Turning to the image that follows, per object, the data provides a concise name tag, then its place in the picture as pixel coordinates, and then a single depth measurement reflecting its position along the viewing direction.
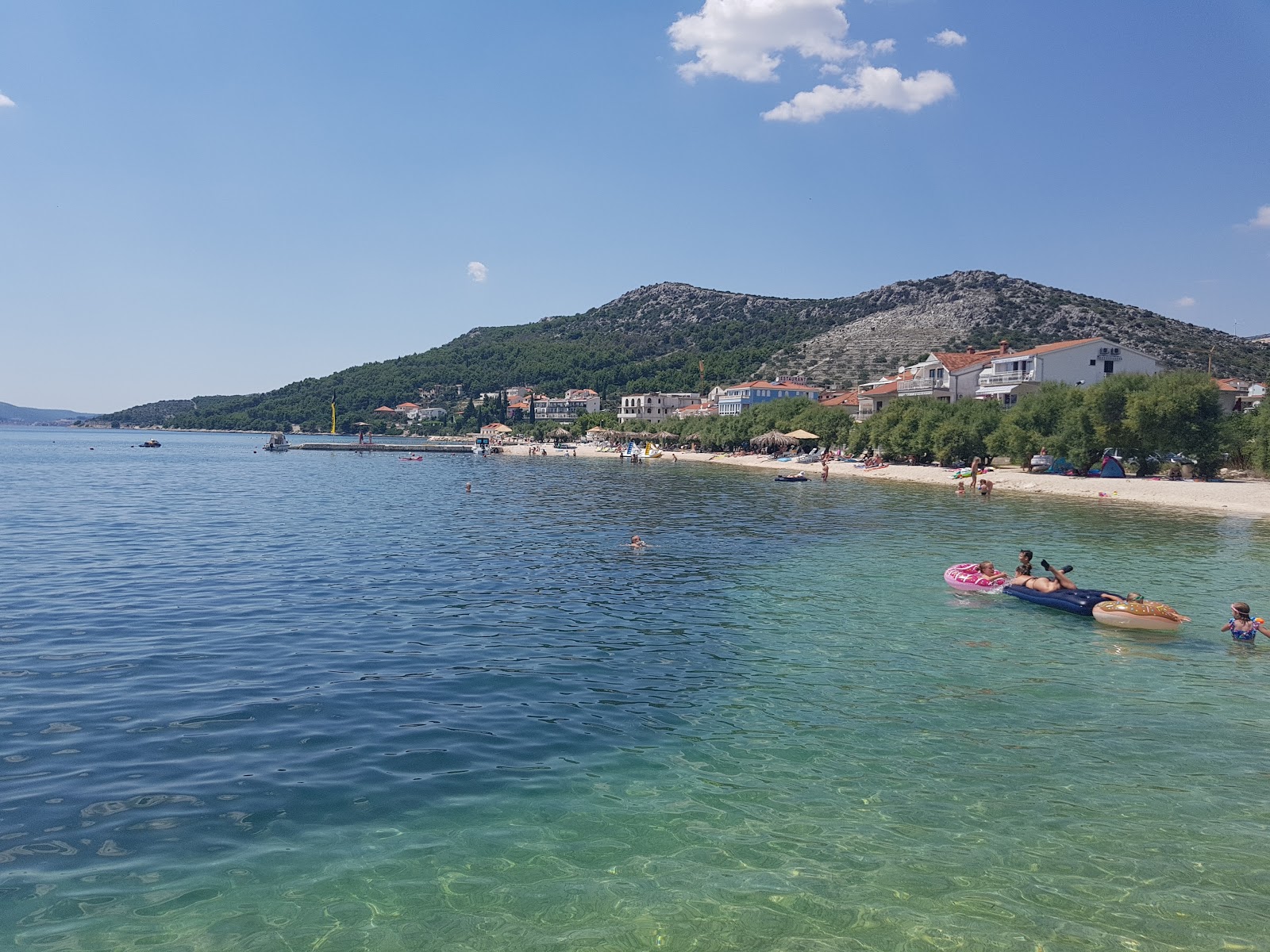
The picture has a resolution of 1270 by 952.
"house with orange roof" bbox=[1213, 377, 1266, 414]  80.14
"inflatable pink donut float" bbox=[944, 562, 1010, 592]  22.50
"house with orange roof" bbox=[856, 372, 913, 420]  104.62
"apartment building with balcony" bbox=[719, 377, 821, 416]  140.50
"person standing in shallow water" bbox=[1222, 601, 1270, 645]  17.58
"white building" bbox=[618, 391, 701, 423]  179.25
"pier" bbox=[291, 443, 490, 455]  140.62
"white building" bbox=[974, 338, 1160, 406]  83.50
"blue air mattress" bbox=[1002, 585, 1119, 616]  19.88
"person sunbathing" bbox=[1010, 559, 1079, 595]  20.78
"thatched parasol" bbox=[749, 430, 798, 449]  99.88
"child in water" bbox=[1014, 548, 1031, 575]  22.05
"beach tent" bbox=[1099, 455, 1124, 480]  57.84
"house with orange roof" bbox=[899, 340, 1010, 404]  94.38
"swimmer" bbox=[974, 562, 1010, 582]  22.64
